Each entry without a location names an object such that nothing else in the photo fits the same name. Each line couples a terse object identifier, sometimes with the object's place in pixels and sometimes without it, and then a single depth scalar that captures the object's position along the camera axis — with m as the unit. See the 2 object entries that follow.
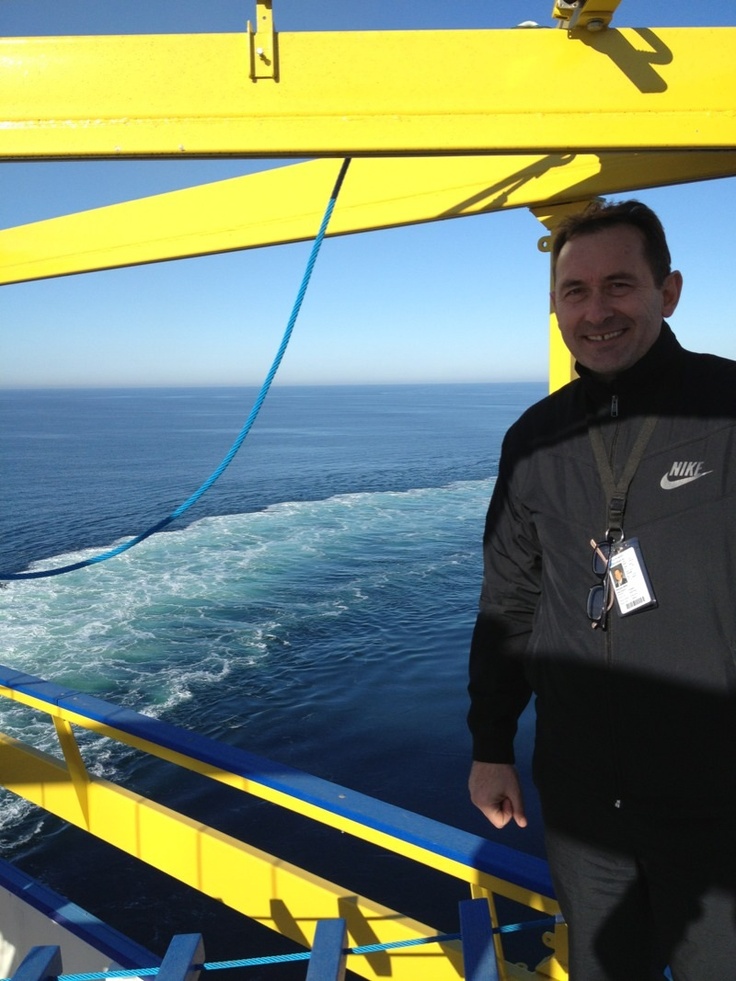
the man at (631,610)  1.19
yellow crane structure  1.37
